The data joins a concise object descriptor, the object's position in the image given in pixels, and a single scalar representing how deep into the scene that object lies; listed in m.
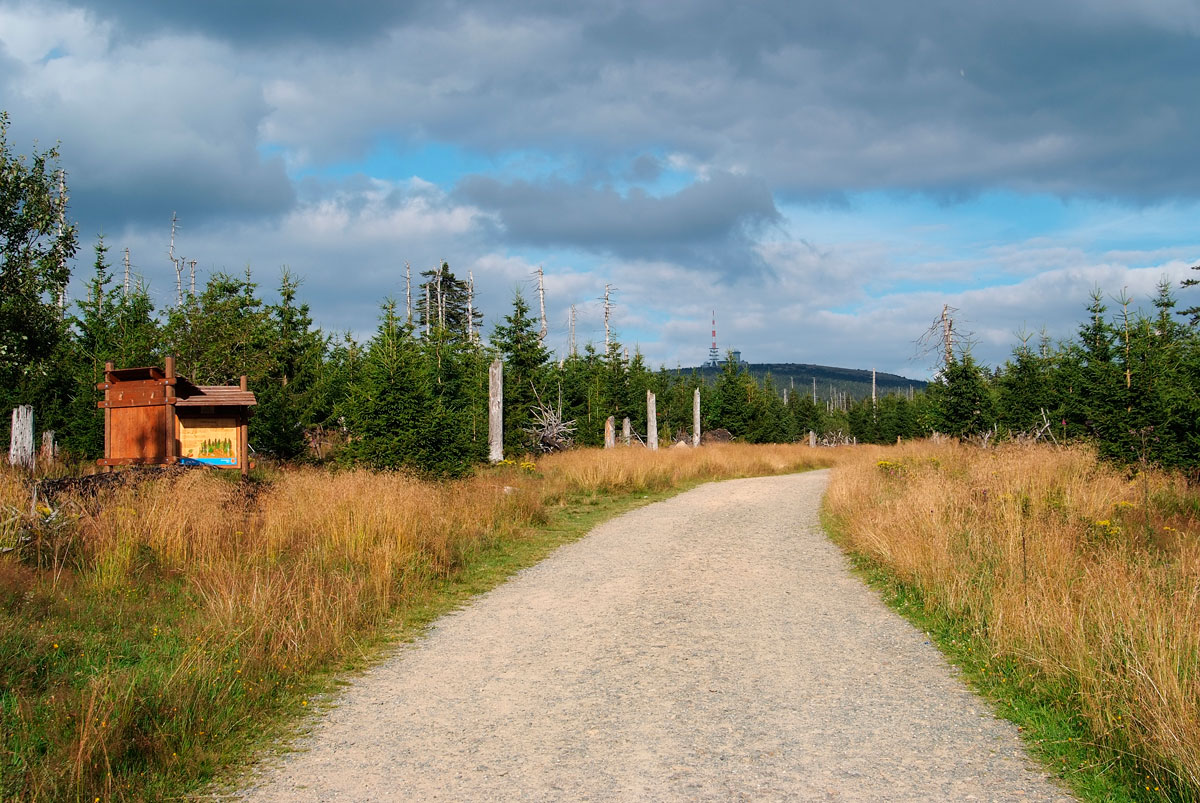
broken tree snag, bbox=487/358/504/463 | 23.48
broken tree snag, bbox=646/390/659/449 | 34.47
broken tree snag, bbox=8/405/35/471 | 17.34
